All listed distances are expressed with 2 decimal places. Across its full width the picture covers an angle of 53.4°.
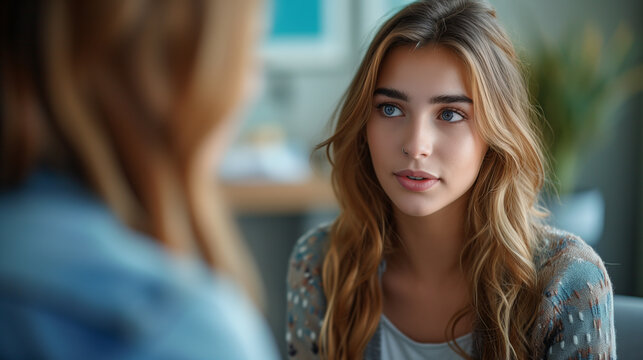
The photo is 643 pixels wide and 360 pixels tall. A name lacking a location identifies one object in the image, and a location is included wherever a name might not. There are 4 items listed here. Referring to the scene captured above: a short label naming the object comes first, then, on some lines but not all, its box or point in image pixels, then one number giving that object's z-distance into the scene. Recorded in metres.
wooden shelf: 2.75
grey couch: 1.21
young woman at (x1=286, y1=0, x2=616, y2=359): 1.17
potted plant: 2.73
